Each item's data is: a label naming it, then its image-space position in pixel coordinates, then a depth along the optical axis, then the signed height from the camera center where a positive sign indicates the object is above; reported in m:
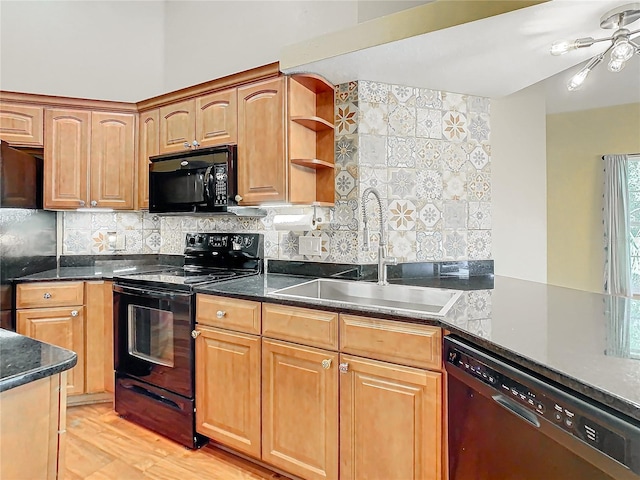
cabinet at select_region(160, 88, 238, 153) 2.29 +0.78
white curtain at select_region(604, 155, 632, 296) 3.66 +0.17
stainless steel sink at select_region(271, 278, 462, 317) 1.90 -0.27
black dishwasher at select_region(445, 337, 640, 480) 0.75 -0.45
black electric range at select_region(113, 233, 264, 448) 2.01 -0.60
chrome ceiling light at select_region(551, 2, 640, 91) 1.47 +0.81
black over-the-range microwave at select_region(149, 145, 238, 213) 2.25 +0.39
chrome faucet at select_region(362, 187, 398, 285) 2.01 -0.08
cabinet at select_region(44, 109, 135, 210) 2.61 +0.60
